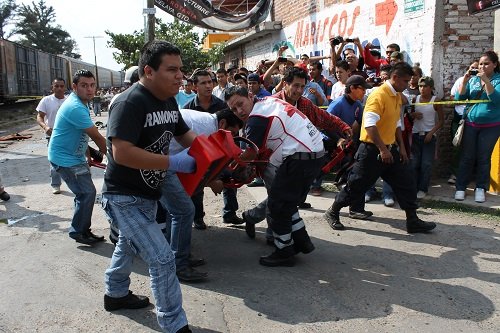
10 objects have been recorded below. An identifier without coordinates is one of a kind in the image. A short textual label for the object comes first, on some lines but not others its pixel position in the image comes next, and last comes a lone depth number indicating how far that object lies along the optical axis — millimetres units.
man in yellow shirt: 4832
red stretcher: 2703
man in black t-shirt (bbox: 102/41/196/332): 2658
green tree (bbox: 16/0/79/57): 74000
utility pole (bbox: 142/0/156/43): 10148
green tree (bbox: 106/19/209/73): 20156
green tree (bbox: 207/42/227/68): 19047
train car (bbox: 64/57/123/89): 37378
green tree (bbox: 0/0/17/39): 68500
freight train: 21878
